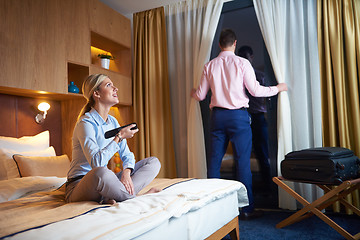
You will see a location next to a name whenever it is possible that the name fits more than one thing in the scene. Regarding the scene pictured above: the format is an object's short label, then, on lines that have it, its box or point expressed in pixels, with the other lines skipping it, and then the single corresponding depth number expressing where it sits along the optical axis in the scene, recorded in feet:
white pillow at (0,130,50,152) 8.70
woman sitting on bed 5.46
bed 3.83
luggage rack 7.29
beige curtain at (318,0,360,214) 9.55
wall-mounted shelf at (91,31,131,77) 13.14
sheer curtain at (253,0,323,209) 10.40
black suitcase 7.57
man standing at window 9.82
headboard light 10.51
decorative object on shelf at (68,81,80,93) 10.60
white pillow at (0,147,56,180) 8.21
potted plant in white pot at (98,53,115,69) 12.27
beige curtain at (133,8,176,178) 12.95
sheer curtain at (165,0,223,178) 11.93
